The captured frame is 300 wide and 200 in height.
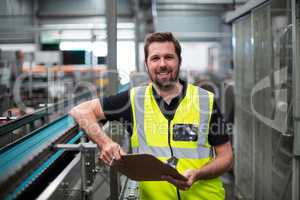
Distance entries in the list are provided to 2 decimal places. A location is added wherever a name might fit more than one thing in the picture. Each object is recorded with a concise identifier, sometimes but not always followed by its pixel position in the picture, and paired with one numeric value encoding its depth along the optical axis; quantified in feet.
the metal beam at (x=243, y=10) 8.20
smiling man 4.67
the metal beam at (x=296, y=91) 6.44
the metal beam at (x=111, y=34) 6.89
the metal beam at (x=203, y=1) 15.92
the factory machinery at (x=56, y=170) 2.75
